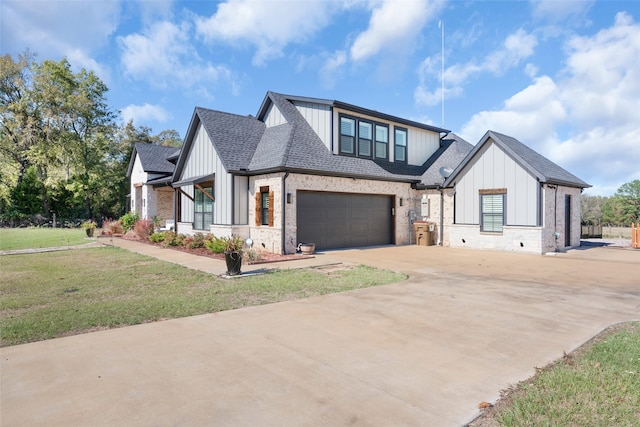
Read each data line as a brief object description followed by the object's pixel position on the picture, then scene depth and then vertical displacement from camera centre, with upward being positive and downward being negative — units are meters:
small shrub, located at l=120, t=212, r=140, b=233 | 24.18 -0.54
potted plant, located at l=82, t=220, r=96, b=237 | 22.14 -0.99
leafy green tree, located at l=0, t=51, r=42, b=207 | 35.09 +9.49
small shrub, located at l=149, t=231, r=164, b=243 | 18.42 -1.24
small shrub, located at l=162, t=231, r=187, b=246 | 17.17 -1.28
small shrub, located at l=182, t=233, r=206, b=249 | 15.92 -1.28
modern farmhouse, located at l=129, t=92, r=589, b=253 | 15.45 +1.31
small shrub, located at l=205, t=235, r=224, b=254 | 13.44 -1.22
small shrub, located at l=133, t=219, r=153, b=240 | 20.64 -0.91
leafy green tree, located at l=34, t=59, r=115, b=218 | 35.62 +9.37
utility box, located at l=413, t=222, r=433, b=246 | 18.86 -1.11
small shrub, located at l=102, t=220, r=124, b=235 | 23.82 -0.99
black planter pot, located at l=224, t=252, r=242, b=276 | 9.68 -1.31
